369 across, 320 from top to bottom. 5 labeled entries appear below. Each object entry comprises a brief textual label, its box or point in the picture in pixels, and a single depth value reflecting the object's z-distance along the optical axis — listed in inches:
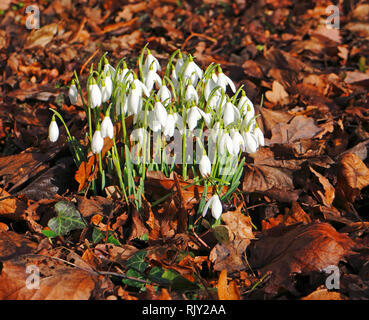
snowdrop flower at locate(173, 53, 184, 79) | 39.2
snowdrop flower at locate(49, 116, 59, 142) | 38.3
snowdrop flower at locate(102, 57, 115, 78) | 38.3
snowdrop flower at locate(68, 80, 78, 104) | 38.6
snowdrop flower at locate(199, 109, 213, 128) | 37.4
